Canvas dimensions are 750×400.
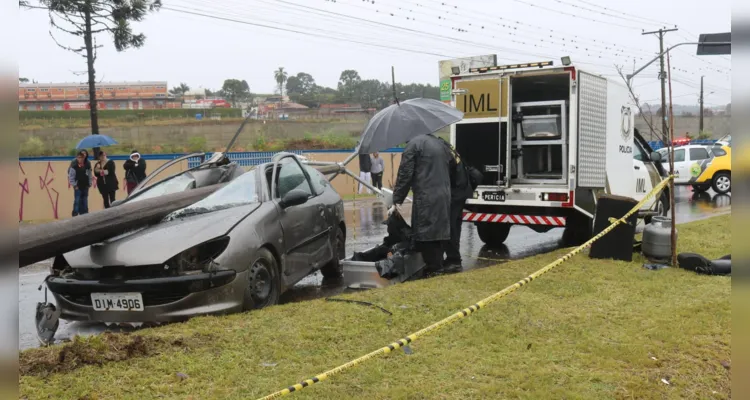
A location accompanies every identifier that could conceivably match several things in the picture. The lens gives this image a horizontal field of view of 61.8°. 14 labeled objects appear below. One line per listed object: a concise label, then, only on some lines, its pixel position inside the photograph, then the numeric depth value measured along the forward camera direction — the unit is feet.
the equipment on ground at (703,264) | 22.48
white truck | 29.63
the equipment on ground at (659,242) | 24.67
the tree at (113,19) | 53.90
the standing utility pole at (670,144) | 23.72
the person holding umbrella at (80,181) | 51.01
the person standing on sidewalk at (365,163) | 61.93
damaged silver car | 17.03
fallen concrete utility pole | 15.60
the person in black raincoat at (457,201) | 26.20
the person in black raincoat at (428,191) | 23.52
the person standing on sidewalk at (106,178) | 52.54
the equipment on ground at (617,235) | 25.38
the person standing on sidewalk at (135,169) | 52.49
